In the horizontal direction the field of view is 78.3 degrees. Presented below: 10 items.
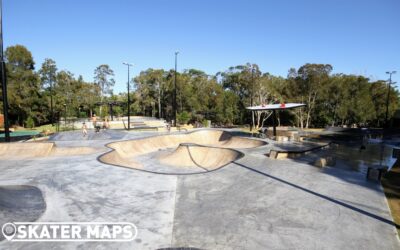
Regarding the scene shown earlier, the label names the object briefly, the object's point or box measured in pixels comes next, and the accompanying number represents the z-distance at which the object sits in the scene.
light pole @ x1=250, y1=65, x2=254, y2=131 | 43.38
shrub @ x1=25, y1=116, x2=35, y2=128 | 45.38
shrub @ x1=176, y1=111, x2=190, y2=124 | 46.90
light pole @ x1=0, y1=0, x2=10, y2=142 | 14.93
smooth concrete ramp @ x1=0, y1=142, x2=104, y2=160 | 15.49
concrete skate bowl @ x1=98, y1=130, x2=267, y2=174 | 16.14
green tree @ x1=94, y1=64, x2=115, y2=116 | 78.88
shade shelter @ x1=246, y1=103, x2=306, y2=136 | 22.20
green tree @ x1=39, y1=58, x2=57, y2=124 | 57.94
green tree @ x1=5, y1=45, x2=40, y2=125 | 46.16
